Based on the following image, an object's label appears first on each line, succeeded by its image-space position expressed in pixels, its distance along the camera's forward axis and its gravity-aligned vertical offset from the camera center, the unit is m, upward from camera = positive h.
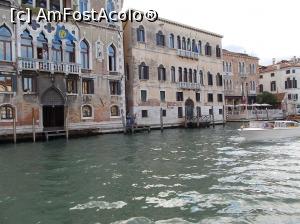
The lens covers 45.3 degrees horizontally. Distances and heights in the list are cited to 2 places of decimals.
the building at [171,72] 27.91 +3.72
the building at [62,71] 20.16 +2.85
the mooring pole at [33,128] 19.44 -0.53
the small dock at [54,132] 19.98 -0.83
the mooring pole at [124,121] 24.22 -0.34
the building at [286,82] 46.21 +3.95
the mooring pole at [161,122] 26.39 -0.51
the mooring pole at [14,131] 18.63 -0.61
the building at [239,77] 40.94 +4.21
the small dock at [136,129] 24.65 -0.91
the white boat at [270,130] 16.61 -0.86
